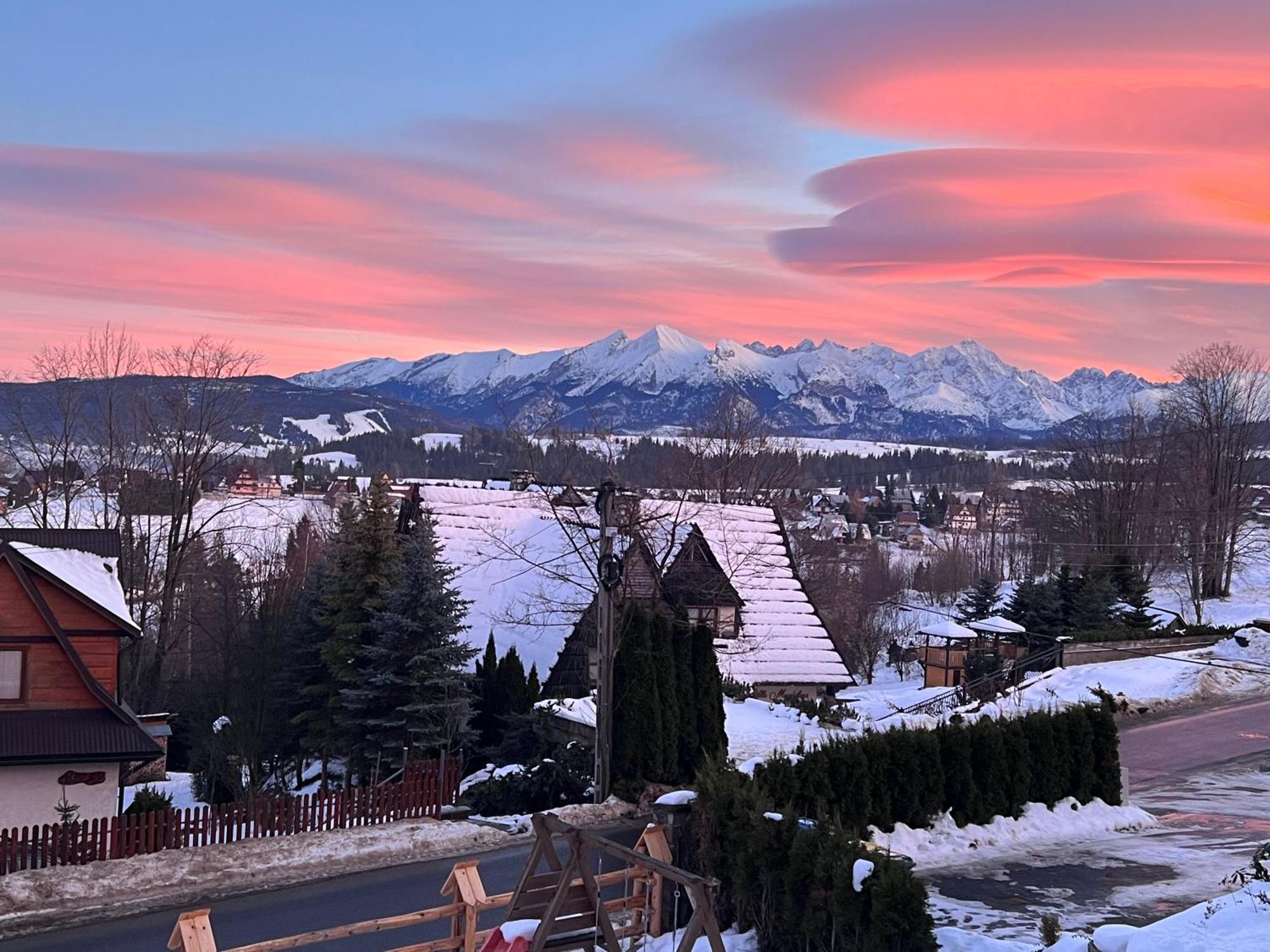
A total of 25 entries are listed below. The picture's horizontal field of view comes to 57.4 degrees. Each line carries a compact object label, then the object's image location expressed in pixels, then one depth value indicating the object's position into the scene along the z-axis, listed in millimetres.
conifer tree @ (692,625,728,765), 23047
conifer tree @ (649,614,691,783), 22281
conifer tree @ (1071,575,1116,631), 45812
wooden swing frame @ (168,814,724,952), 9625
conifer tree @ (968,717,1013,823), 19453
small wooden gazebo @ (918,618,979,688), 43031
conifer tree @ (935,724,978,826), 19031
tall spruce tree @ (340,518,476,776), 26641
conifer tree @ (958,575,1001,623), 58400
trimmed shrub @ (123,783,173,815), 22859
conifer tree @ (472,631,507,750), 30250
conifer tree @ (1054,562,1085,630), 47625
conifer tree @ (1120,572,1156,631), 46219
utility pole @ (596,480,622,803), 21391
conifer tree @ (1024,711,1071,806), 20328
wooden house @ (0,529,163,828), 20594
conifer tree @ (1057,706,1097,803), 20984
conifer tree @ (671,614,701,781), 22828
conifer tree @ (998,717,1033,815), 19859
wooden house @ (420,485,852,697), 34375
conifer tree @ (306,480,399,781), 29078
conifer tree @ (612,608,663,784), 22031
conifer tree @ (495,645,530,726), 29805
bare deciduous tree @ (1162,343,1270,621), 59188
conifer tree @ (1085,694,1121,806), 21344
